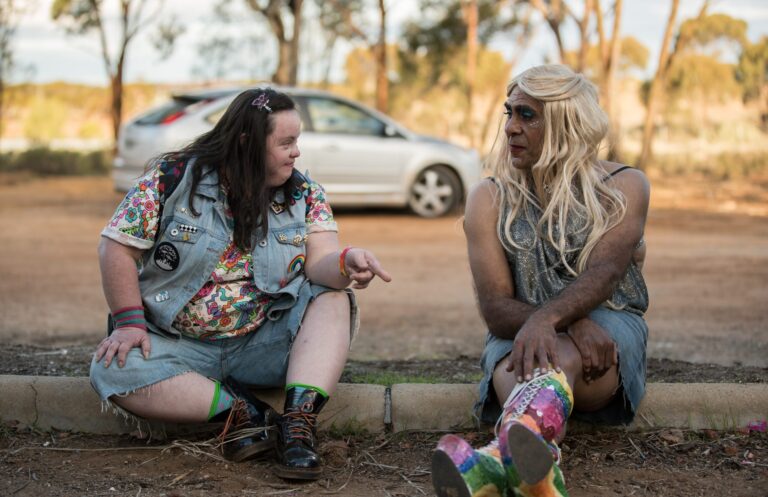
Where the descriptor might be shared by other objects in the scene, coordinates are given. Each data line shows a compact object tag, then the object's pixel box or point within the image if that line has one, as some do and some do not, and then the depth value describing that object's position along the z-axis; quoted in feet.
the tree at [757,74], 80.07
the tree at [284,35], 53.57
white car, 38.19
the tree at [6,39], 66.64
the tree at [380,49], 62.85
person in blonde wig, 10.62
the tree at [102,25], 69.26
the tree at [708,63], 106.52
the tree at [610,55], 54.70
